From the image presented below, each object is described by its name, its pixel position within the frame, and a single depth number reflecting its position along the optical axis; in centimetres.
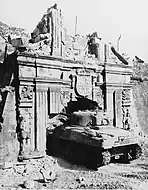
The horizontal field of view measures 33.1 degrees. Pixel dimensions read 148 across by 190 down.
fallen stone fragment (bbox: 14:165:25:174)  930
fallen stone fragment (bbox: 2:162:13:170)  951
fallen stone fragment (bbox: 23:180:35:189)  759
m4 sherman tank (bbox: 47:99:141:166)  934
